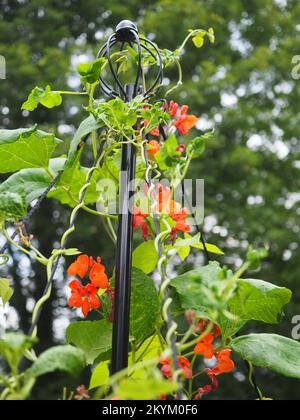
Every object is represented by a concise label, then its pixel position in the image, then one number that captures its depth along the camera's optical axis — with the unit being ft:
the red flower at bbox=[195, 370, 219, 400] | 3.39
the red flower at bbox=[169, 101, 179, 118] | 4.02
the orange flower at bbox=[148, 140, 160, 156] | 3.95
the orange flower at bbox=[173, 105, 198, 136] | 4.04
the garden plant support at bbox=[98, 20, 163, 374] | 3.35
